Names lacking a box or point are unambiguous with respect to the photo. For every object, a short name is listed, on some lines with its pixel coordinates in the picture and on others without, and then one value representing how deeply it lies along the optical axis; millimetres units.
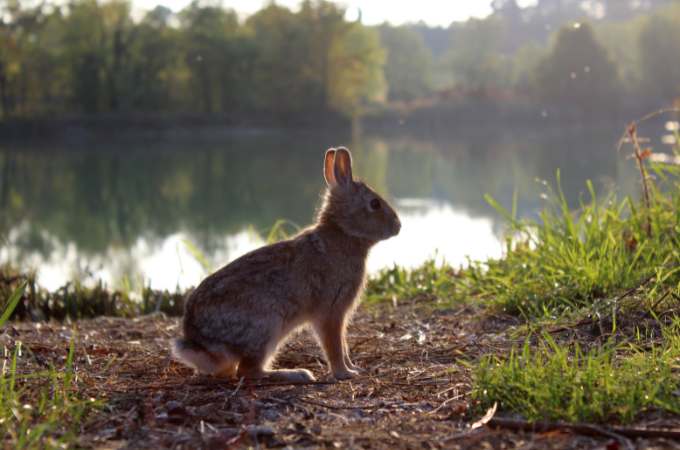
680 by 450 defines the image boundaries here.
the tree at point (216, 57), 30062
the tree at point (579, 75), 20156
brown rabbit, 3871
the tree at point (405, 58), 36041
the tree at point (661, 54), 21219
